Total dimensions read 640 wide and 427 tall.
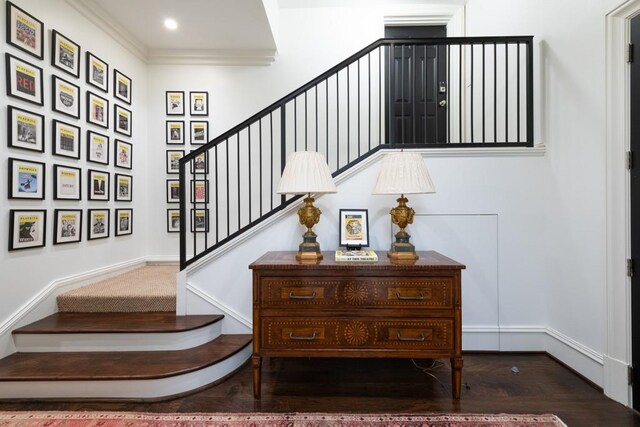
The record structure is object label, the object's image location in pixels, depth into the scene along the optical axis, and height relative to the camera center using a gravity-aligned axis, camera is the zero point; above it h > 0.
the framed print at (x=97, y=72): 2.65 +1.36
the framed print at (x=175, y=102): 3.41 +1.33
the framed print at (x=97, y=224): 2.67 -0.09
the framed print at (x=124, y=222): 3.03 -0.08
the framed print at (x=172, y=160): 3.42 +0.65
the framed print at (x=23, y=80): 1.97 +0.97
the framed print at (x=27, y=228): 2.01 -0.10
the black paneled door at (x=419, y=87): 3.56 +1.60
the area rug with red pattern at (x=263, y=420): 1.56 -1.14
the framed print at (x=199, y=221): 3.36 -0.08
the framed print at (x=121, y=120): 2.99 +1.01
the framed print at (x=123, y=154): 3.00 +0.65
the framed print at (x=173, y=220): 3.43 -0.07
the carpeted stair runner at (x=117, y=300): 2.35 -0.70
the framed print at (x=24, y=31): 1.99 +1.33
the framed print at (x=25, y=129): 1.98 +0.62
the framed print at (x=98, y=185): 2.67 +0.28
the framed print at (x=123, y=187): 3.02 +0.29
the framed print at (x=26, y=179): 2.00 +0.26
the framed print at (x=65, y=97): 2.29 +0.98
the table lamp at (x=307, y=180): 1.81 +0.23
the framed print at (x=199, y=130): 3.41 +1.00
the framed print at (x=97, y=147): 2.67 +0.64
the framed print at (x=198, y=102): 3.41 +1.34
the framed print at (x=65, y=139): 2.30 +0.63
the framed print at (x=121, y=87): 2.97 +1.36
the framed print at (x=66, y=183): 2.32 +0.27
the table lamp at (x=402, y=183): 1.84 +0.21
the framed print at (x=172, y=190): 3.44 +0.29
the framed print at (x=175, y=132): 3.41 +0.98
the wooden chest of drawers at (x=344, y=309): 1.73 -0.57
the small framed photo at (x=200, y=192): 3.36 +0.27
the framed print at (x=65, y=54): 2.29 +1.34
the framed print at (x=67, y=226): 2.33 -0.10
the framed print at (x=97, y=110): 2.66 +1.00
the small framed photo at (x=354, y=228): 2.17 -0.10
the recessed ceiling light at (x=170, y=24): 2.80 +1.90
